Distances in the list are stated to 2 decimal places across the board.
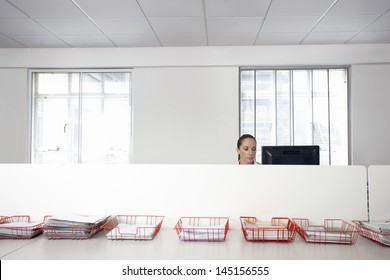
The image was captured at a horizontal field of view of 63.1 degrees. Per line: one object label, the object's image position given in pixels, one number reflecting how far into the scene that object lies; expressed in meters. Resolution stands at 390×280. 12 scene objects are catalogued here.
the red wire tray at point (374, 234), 1.26
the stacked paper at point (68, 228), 1.37
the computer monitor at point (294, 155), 2.53
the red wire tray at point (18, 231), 1.36
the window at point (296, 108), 4.54
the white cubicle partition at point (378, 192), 1.51
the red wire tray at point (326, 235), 1.29
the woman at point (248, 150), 3.06
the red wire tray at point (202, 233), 1.33
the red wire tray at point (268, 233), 1.31
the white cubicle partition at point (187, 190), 1.52
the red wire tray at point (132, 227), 1.35
